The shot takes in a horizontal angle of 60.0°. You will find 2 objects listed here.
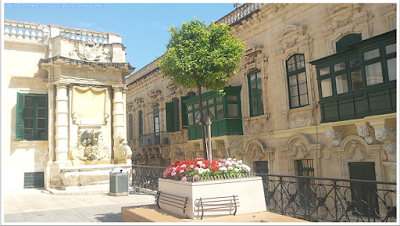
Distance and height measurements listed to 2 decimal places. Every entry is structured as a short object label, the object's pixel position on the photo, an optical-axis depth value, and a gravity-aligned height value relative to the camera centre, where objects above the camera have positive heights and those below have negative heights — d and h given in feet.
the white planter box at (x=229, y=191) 22.33 -2.60
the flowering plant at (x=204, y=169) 23.97 -1.19
